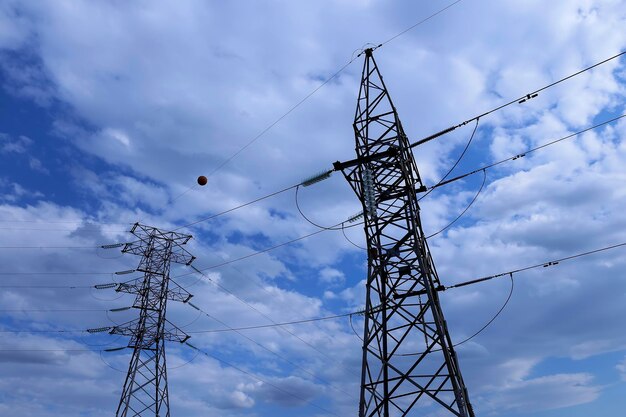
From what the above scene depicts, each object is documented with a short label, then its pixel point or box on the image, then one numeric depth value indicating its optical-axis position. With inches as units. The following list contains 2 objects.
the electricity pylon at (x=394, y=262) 554.9
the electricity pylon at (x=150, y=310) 1273.4
